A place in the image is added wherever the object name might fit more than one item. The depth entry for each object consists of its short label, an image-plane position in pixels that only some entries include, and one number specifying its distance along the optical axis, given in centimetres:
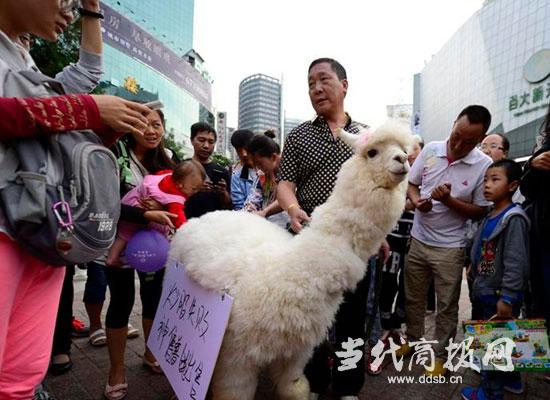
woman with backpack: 101
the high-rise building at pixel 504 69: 2650
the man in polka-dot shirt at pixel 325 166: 211
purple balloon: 208
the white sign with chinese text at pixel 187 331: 155
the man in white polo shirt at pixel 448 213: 261
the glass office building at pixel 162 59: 3841
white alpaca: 149
